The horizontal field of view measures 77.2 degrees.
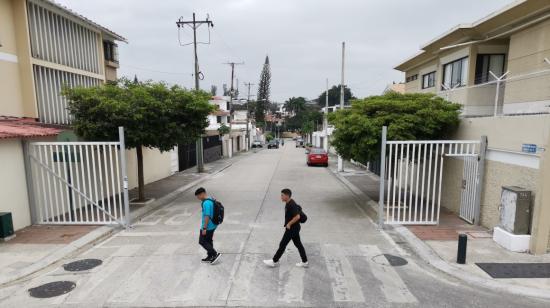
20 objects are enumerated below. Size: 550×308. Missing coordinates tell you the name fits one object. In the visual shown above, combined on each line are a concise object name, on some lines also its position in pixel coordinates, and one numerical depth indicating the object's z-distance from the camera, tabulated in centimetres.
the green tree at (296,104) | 11119
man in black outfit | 648
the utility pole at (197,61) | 2247
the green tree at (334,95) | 13162
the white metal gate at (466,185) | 920
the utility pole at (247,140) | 5450
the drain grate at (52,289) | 582
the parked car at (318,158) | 2745
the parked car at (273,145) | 5994
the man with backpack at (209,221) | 672
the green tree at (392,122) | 1042
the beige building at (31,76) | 914
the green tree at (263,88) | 8794
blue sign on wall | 733
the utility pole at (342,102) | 2253
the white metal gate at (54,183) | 938
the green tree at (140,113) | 1059
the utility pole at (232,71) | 4581
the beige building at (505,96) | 727
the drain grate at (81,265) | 684
